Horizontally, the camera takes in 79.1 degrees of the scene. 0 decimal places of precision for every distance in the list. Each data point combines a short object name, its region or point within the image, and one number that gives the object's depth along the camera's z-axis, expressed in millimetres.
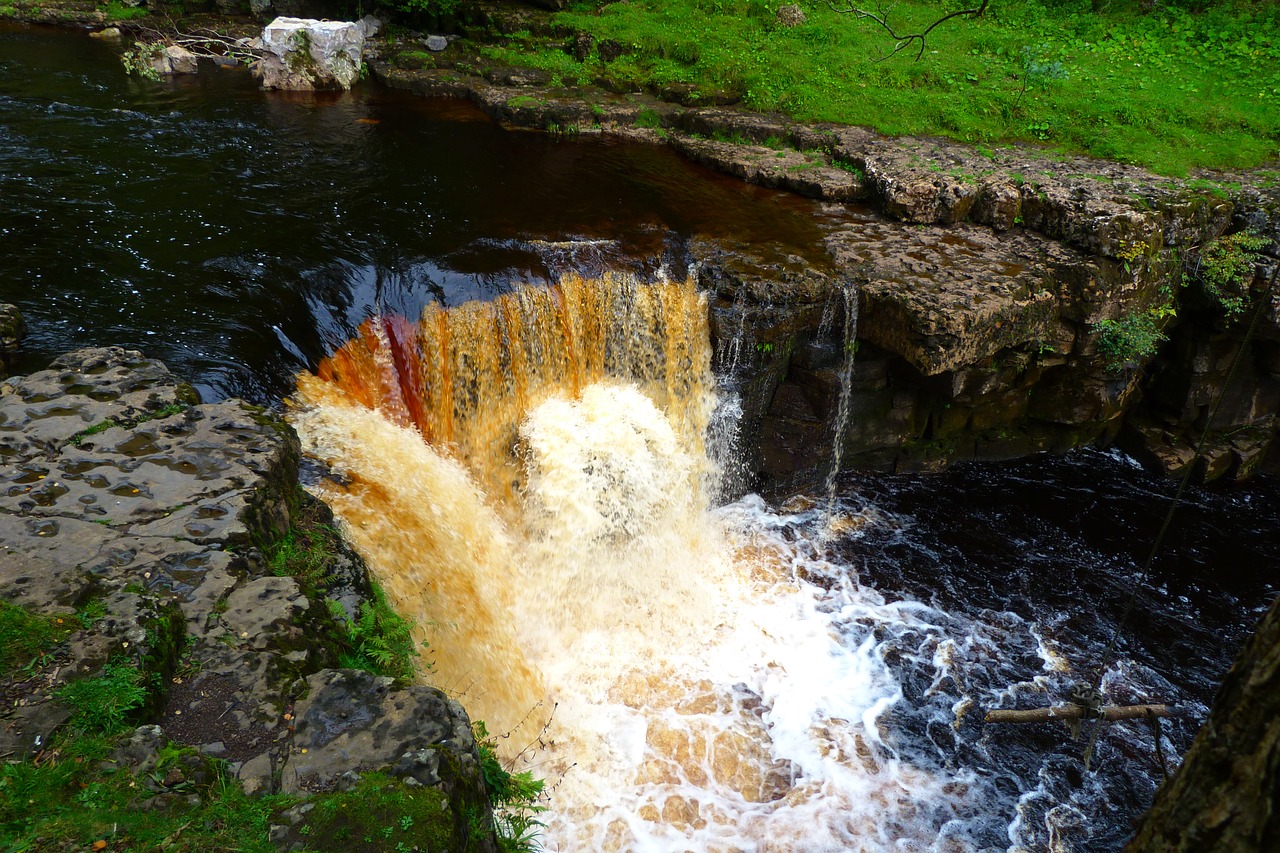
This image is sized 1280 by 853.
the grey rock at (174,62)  14133
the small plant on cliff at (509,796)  3974
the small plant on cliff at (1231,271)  8977
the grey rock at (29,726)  3092
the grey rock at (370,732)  3352
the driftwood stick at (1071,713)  3324
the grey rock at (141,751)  3146
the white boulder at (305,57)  14070
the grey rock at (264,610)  3914
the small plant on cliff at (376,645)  4332
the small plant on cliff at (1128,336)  8859
